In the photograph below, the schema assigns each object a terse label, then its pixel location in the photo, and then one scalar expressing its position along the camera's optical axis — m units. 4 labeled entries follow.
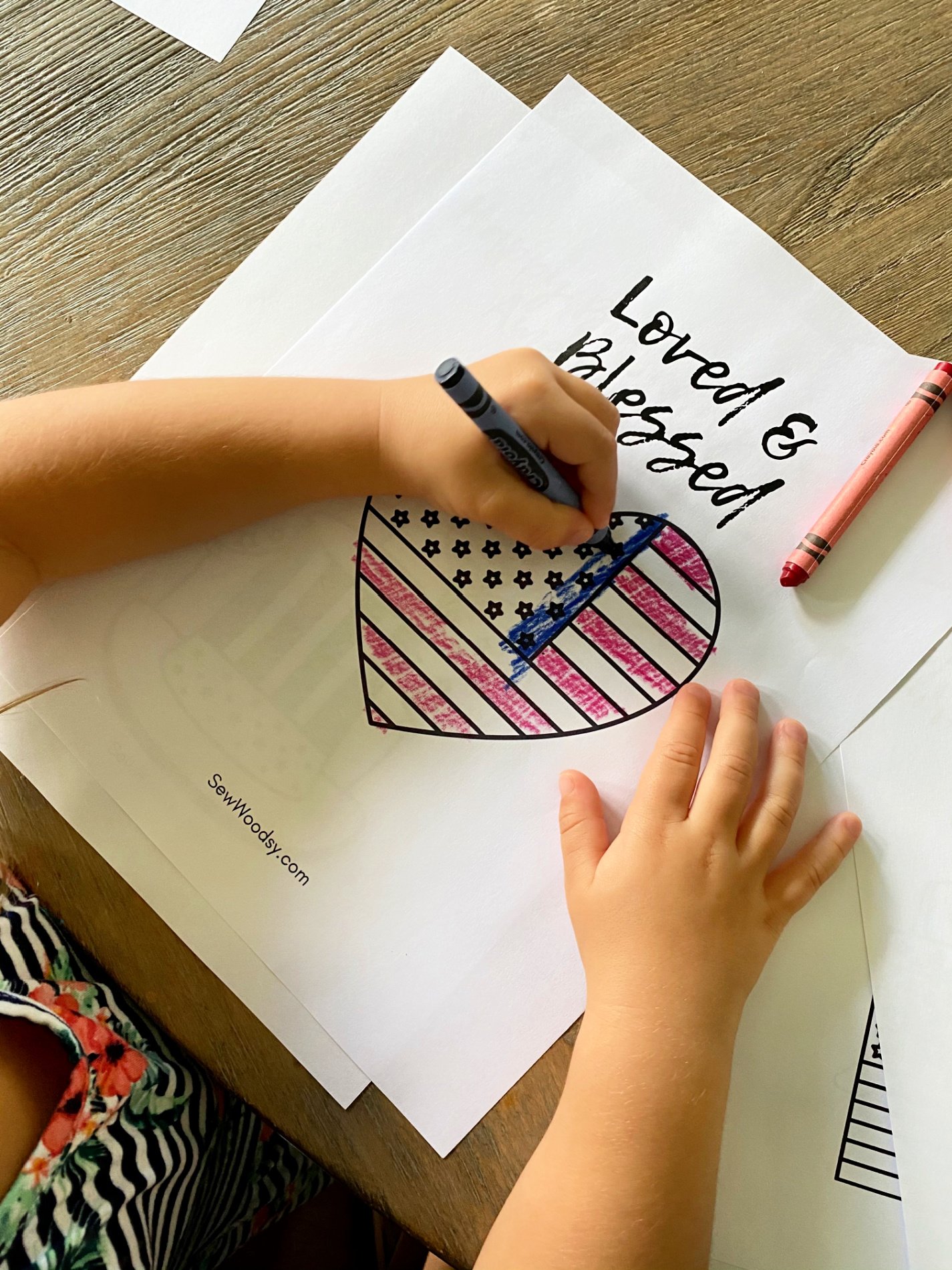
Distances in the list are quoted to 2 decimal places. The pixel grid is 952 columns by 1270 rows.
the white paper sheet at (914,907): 0.43
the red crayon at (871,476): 0.44
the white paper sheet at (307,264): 0.47
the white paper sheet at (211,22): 0.49
